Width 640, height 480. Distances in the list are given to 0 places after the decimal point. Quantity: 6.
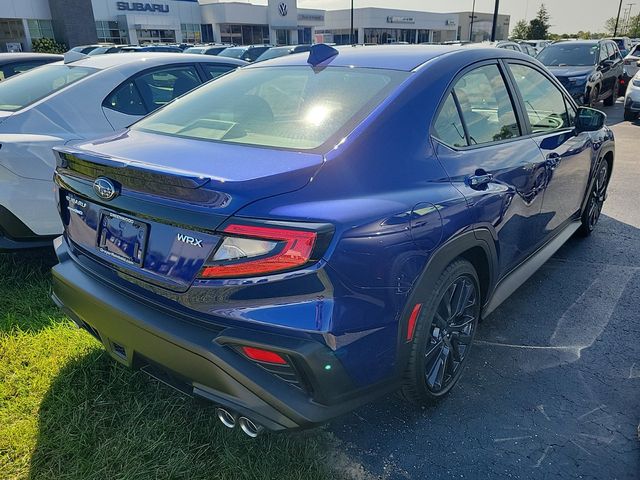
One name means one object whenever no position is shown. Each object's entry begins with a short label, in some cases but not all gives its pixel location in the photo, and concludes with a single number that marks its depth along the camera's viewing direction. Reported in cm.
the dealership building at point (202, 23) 3919
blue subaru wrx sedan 175
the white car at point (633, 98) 1088
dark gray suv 1156
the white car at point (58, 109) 347
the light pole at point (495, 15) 2294
